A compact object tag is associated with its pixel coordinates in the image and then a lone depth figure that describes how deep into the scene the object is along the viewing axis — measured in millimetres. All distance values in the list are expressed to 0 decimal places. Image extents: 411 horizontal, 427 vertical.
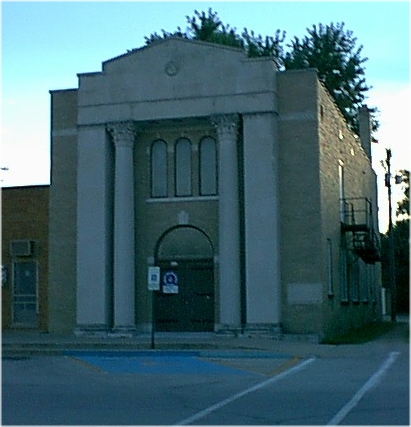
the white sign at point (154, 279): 25672
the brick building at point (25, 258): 31953
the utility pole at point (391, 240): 45344
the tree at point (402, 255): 64062
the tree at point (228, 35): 54084
